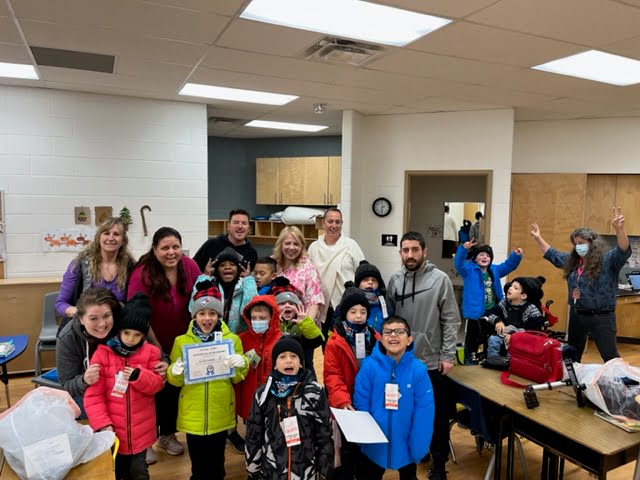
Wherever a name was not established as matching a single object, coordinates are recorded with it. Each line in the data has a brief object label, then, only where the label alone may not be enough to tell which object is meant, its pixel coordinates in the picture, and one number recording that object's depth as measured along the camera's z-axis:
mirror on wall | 6.75
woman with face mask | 3.65
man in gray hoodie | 2.63
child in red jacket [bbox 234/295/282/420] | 2.46
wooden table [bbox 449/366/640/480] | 1.92
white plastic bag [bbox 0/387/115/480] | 1.59
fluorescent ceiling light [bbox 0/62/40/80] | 3.70
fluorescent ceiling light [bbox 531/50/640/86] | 3.34
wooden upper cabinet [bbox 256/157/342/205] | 6.68
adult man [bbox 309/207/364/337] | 3.62
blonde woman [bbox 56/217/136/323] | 2.71
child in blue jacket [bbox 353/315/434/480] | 2.20
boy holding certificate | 2.24
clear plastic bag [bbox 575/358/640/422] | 2.08
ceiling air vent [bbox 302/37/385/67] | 3.03
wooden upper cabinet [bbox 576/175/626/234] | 5.80
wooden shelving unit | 6.97
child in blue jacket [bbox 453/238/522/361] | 3.99
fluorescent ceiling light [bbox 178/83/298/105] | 4.35
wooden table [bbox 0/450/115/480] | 1.66
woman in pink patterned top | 3.19
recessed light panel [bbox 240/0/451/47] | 2.48
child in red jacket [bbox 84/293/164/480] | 2.11
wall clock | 5.50
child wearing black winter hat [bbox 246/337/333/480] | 2.04
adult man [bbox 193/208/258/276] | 3.32
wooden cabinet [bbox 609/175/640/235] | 5.74
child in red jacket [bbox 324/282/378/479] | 2.41
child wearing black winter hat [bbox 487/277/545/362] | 3.02
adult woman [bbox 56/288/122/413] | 2.19
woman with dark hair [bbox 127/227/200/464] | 2.60
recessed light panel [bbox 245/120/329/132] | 6.12
